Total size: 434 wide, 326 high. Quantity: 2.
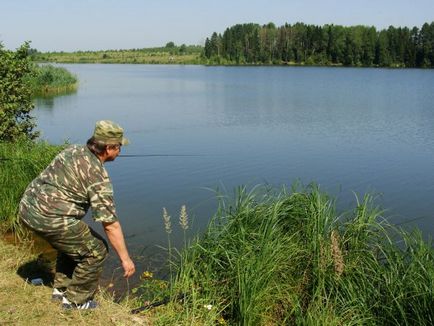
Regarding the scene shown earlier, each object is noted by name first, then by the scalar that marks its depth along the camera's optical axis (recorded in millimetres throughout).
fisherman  4395
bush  11102
